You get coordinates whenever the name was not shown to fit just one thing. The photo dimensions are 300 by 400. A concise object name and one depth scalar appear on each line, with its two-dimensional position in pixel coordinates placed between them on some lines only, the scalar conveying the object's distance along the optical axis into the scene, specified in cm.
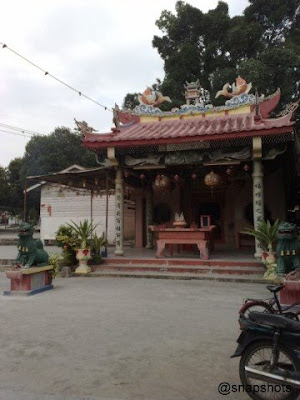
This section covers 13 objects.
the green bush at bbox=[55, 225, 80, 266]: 996
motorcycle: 276
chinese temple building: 977
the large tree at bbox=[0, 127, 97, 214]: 3136
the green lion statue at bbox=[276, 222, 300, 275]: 652
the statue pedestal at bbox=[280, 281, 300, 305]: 585
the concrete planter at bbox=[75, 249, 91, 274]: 980
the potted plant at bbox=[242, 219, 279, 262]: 848
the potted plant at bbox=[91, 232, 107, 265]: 1021
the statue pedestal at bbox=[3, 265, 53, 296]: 720
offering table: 996
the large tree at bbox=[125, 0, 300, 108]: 1764
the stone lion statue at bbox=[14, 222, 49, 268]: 740
